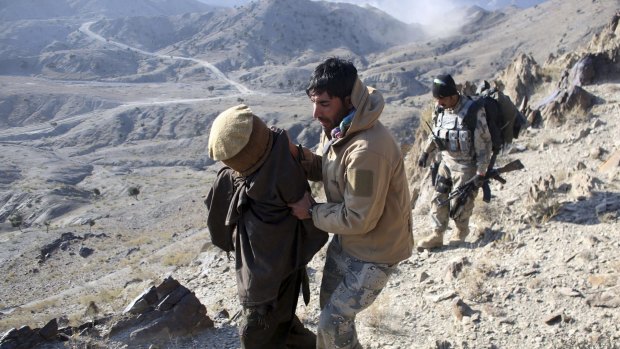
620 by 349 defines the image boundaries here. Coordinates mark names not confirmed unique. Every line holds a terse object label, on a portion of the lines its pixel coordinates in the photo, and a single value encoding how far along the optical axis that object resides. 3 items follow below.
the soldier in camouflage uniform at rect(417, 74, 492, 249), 4.61
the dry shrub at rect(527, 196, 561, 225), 4.94
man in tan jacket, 2.13
